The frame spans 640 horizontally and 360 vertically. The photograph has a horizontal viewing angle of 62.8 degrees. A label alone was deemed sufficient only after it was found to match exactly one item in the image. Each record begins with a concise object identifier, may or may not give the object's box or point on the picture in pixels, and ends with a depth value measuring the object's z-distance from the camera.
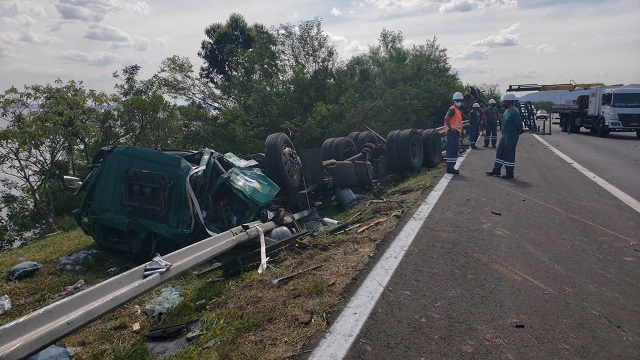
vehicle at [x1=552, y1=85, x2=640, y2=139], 25.03
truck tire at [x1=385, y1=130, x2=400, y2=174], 11.07
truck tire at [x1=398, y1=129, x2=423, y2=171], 11.01
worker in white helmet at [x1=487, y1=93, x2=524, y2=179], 10.71
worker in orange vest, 10.81
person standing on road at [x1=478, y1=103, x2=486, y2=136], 25.39
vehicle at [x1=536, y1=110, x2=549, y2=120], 44.69
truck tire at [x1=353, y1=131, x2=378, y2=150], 12.16
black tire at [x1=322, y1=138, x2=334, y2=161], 11.28
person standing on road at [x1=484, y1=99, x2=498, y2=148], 19.22
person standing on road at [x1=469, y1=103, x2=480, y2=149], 19.03
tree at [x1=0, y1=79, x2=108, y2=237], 11.41
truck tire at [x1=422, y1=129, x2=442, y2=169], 12.00
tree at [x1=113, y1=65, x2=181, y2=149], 14.51
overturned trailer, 6.16
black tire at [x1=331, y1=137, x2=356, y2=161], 11.11
